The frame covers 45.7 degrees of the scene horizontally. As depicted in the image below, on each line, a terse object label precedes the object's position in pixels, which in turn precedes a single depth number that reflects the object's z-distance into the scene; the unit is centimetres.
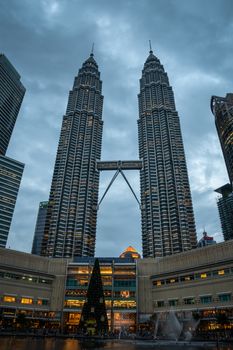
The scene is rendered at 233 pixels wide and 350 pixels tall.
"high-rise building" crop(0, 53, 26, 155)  19788
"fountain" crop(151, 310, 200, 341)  6956
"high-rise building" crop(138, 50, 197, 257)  15112
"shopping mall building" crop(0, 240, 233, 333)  7012
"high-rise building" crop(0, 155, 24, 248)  14938
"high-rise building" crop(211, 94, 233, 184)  15600
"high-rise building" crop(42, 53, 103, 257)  15450
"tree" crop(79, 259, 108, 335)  5472
